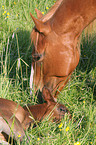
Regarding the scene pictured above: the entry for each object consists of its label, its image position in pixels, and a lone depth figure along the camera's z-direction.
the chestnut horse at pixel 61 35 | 4.26
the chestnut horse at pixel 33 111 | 4.10
